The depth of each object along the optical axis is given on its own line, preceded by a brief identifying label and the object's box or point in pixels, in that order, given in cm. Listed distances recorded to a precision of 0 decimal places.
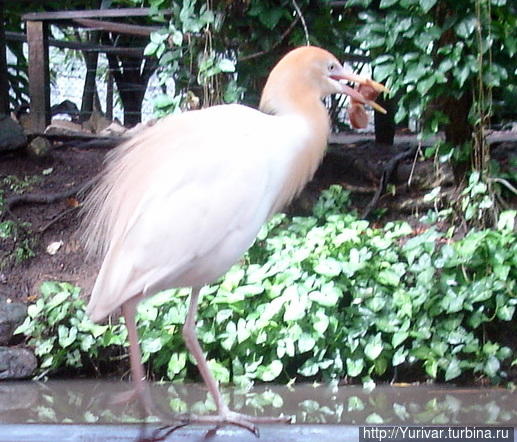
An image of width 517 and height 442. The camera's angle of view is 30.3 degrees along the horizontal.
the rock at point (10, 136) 545
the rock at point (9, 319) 444
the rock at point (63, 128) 591
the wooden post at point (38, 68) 579
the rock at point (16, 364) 434
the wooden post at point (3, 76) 569
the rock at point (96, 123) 655
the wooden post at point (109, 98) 782
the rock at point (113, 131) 603
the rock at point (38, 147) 557
